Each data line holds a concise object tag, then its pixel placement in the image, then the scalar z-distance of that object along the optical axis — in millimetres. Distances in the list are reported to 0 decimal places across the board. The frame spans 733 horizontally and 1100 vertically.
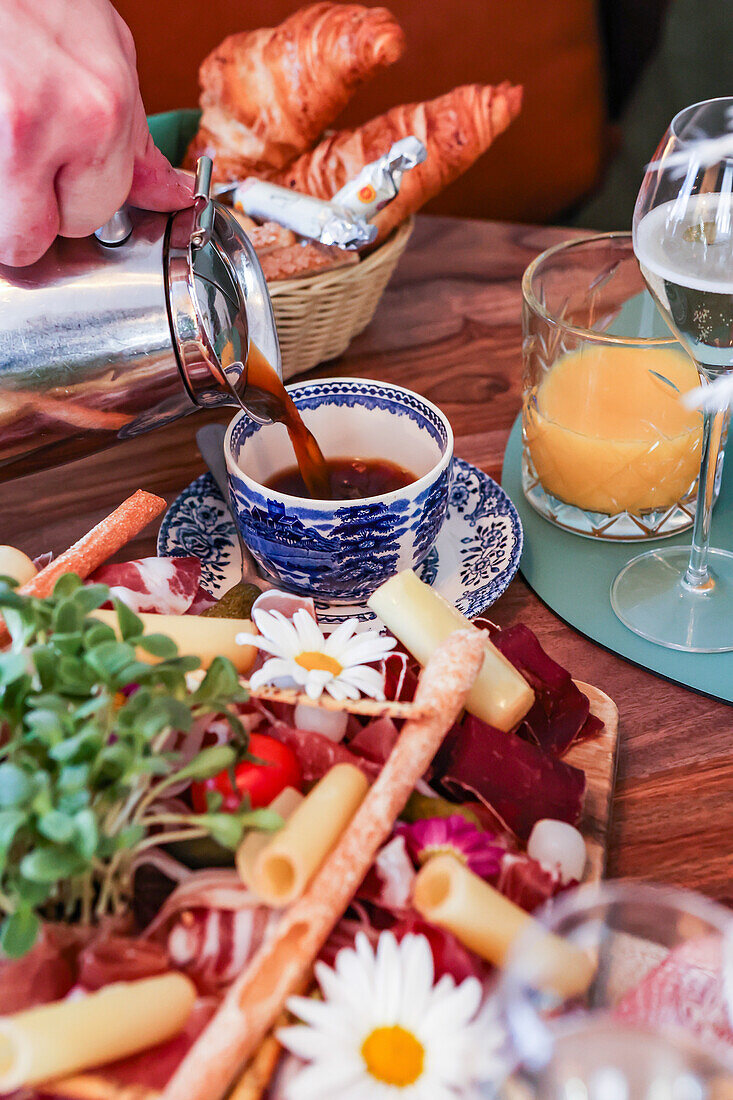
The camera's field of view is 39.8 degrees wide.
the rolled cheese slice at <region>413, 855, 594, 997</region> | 378
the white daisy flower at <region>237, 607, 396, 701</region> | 461
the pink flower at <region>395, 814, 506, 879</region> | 414
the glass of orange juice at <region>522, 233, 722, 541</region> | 749
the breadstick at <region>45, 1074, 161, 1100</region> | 334
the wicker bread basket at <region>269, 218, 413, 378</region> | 872
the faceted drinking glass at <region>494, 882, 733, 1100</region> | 290
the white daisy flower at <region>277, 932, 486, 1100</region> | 333
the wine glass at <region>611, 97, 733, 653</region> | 562
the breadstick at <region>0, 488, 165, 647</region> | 527
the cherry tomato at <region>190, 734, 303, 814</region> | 414
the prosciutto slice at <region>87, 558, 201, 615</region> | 562
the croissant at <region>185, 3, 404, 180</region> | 1030
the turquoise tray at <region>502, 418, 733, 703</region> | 642
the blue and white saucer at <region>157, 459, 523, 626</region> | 695
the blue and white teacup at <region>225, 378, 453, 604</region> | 645
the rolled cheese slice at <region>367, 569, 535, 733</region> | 496
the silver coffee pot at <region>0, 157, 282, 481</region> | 638
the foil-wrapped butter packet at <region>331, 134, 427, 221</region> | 907
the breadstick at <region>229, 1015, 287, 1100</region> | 346
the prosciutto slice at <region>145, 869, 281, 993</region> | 375
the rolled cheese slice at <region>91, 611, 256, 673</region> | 471
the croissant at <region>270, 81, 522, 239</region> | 1006
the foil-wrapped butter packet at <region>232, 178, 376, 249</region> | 885
